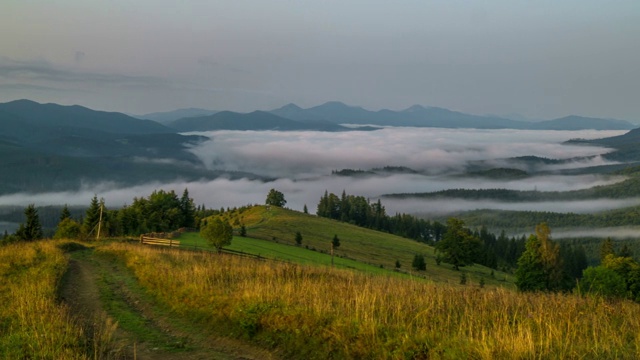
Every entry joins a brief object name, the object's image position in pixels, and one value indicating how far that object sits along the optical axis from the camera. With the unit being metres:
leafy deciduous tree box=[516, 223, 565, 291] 62.19
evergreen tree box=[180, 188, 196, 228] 89.00
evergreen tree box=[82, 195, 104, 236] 71.06
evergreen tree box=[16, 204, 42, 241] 71.06
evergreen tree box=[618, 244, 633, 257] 91.43
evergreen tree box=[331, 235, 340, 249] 83.86
